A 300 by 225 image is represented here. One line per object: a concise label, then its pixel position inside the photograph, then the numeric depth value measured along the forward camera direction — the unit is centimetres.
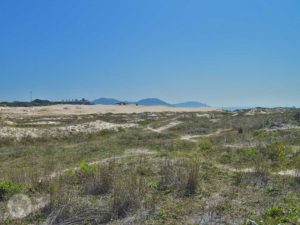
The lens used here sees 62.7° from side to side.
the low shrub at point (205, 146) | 1565
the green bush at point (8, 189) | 729
